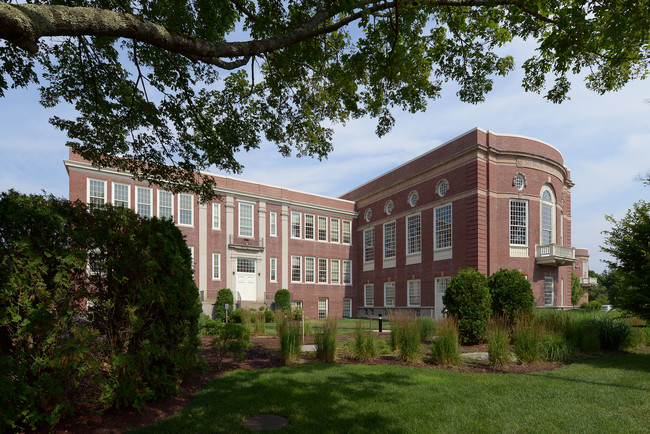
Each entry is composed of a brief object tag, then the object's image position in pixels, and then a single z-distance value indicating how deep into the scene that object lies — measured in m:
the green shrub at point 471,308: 12.52
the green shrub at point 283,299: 29.18
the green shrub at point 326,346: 8.81
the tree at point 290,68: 6.64
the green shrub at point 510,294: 13.19
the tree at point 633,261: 10.79
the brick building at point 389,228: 23.95
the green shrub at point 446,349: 8.68
